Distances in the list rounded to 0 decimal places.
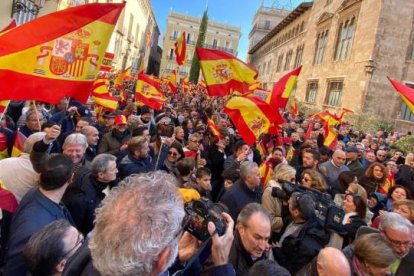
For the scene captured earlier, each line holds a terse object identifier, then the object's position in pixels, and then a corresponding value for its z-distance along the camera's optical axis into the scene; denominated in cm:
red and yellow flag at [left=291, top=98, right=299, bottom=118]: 1579
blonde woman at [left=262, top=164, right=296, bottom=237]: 380
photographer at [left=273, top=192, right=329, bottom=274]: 307
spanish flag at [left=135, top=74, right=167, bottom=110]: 912
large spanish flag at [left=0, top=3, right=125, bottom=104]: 353
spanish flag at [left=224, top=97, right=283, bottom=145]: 645
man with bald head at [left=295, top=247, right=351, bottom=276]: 246
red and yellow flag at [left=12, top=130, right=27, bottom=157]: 403
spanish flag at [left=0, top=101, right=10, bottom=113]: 349
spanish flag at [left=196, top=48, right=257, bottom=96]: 786
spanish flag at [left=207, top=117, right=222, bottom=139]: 729
